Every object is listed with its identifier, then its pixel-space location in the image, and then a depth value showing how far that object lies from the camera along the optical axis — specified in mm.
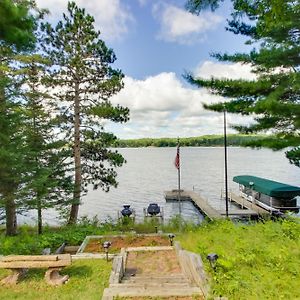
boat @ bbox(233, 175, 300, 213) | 18284
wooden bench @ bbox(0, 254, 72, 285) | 5971
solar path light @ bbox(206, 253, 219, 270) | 5467
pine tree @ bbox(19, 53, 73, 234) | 11250
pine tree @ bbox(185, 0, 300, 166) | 7157
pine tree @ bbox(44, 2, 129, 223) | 13370
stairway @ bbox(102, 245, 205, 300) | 4746
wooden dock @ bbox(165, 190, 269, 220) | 19436
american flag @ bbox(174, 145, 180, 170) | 12267
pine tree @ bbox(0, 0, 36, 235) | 9900
